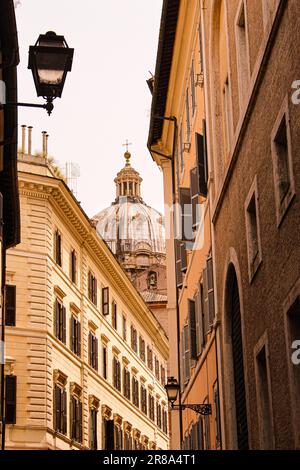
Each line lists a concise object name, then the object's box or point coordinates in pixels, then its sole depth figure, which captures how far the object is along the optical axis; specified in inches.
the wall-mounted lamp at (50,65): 453.7
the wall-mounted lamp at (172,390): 1049.5
